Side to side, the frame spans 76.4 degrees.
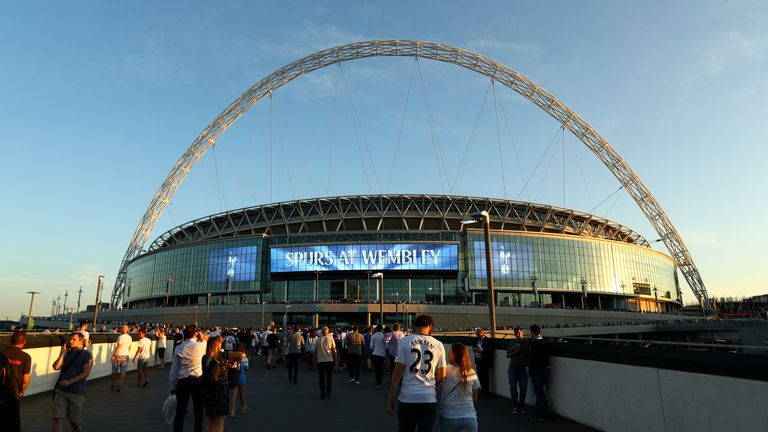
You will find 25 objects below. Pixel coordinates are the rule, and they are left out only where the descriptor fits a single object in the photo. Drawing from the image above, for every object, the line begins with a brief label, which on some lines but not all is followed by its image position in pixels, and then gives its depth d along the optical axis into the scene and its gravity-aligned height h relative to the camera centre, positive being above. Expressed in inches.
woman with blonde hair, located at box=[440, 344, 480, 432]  224.5 -38.8
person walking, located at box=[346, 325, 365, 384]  700.7 -53.6
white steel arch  3329.2 +1524.1
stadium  3442.4 +412.0
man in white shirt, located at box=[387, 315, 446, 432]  232.7 -30.6
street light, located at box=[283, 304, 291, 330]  3041.3 -0.1
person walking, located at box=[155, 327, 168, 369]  892.6 -48.5
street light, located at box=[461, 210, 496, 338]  634.2 +90.9
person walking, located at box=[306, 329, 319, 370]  694.5 -49.1
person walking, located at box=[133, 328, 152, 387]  653.9 -50.4
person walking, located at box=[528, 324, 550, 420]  416.2 -48.5
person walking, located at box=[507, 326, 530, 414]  444.6 -50.9
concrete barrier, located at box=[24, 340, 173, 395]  547.9 -58.1
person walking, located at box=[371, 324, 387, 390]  631.8 -51.1
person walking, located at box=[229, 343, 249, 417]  430.6 -69.9
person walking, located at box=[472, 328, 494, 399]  555.2 -54.1
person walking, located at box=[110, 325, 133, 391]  597.0 -52.9
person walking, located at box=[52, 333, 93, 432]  315.3 -42.5
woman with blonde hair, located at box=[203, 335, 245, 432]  286.4 -43.6
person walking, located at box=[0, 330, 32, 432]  252.7 -31.1
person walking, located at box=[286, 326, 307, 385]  641.3 -43.2
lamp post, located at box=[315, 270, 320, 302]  3320.1 +178.8
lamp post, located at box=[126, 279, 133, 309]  4303.4 +244.0
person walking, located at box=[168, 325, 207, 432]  336.8 -41.3
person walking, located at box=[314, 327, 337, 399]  537.6 -47.5
